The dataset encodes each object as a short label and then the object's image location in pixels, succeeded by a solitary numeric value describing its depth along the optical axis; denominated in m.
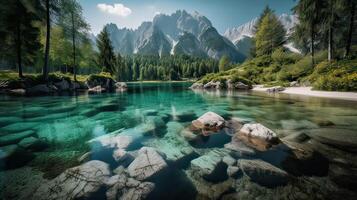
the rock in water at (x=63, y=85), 28.89
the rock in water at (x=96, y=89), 32.13
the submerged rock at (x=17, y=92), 22.21
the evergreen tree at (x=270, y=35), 48.22
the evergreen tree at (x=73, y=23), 27.08
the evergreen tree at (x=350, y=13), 24.00
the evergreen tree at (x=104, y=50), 47.44
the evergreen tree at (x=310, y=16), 29.36
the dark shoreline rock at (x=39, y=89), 23.83
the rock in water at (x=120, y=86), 44.34
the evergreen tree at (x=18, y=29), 22.02
